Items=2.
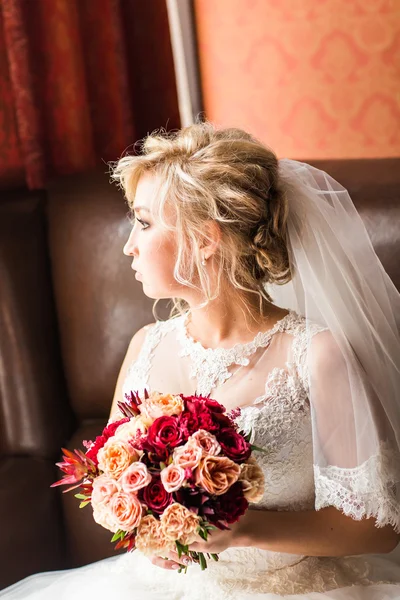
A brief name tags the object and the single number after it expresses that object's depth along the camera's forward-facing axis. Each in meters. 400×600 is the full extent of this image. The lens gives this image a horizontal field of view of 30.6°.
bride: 1.64
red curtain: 2.70
